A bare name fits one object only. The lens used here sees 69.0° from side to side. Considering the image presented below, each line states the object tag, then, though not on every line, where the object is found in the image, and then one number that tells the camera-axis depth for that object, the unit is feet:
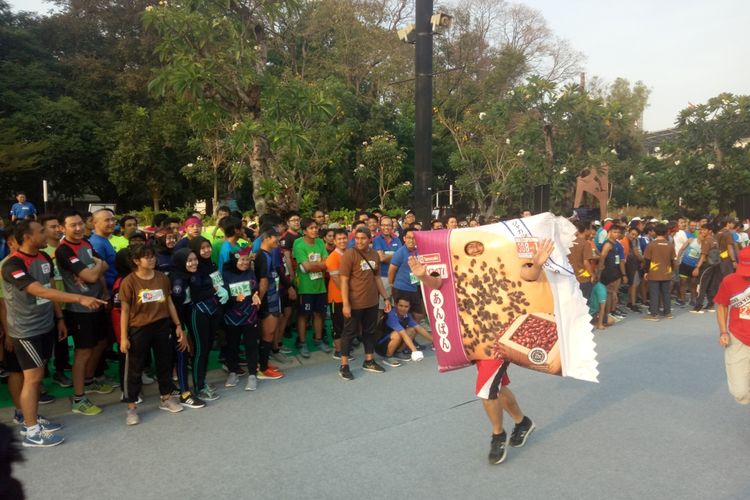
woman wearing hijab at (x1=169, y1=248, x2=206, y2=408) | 16.88
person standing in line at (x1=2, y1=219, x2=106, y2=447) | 13.82
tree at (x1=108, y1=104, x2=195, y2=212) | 70.49
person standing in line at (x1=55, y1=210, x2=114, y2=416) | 15.76
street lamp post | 24.71
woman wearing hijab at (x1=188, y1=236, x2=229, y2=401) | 17.25
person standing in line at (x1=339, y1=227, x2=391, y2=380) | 19.62
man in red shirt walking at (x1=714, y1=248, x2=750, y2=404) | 13.69
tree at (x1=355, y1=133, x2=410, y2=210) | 75.00
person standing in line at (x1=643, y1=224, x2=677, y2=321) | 30.99
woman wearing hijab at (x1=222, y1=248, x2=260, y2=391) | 18.39
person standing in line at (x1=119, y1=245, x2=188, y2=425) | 15.21
